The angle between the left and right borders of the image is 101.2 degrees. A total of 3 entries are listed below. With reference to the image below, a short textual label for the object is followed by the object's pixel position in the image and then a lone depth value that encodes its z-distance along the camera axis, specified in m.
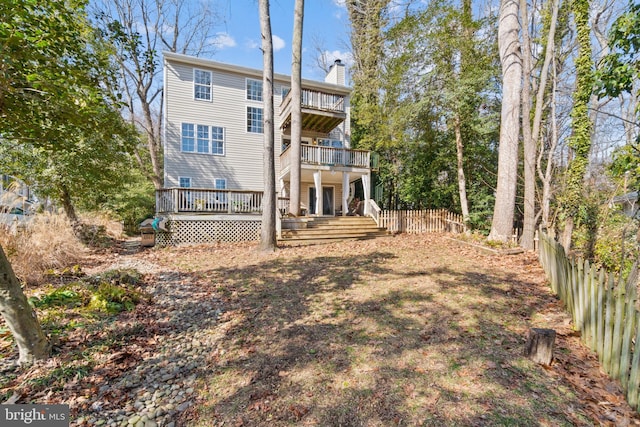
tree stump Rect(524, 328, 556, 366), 2.70
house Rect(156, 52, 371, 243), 13.42
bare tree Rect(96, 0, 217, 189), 17.69
